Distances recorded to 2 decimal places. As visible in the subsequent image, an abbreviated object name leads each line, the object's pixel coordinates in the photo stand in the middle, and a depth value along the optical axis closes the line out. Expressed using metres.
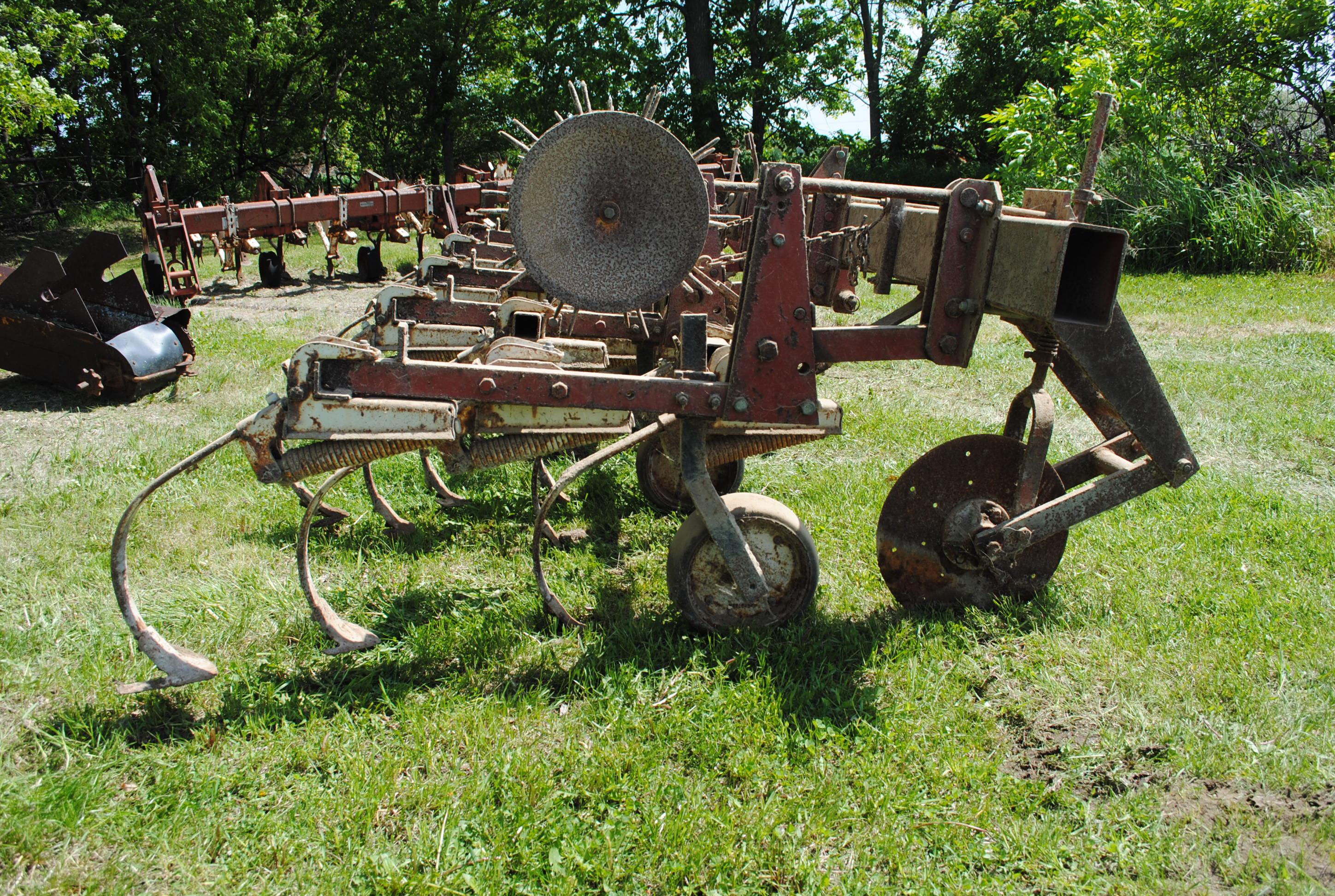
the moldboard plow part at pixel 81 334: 6.61
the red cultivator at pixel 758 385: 3.01
